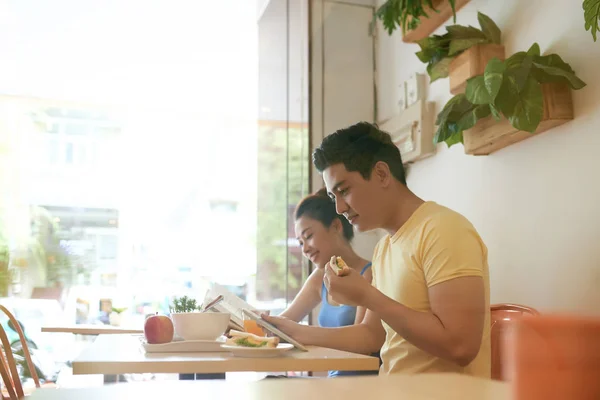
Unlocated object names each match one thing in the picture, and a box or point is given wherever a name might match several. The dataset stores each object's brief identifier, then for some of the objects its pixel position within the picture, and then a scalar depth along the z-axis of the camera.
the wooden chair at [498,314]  1.60
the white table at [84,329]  2.40
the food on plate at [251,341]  1.24
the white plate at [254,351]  1.20
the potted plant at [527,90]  1.61
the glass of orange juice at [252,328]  1.50
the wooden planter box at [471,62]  1.92
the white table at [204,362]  1.09
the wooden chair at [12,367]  1.52
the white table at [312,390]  0.51
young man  1.33
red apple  1.34
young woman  2.17
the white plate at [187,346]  1.30
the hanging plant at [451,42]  1.96
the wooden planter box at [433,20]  2.30
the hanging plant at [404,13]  2.25
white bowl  1.36
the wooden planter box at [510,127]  1.65
